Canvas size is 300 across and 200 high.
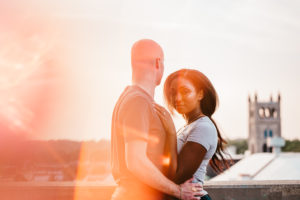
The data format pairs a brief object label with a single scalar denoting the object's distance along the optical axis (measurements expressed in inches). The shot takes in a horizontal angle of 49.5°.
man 77.8
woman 85.4
